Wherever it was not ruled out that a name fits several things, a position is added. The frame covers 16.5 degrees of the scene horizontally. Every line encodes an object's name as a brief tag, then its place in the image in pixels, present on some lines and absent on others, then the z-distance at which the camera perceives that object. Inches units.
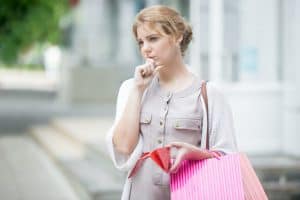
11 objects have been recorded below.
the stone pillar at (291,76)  495.3
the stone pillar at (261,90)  516.6
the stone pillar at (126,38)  1371.4
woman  152.0
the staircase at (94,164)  420.1
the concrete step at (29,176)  472.7
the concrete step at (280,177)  405.7
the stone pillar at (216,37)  526.2
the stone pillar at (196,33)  557.9
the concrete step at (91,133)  566.7
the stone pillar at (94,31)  1427.4
